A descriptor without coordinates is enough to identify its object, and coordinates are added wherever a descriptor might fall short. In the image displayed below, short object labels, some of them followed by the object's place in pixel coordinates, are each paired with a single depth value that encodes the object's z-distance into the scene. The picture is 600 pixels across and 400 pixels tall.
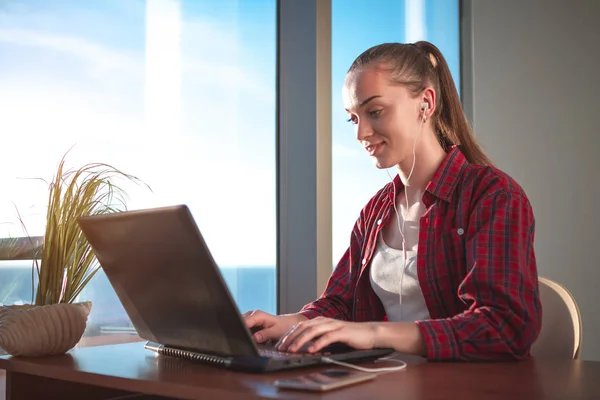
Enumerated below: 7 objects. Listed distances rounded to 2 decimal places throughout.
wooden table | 0.92
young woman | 1.29
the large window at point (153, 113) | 1.91
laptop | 1.07
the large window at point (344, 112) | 2.90
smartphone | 0.91
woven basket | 1.32
